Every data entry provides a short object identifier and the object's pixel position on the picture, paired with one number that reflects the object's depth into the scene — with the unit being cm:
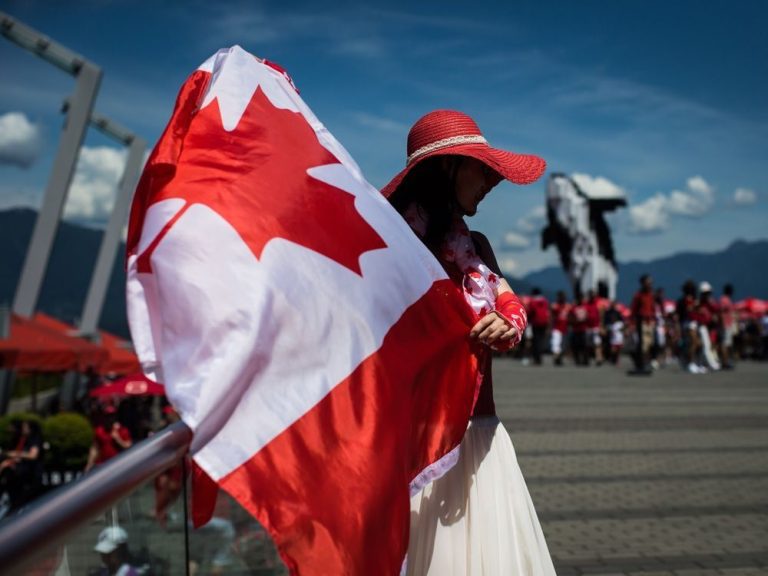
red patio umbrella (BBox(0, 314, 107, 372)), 1464
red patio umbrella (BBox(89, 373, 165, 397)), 1582
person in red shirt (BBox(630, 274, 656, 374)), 1845
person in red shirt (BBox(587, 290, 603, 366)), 2259
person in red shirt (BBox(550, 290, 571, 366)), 2438
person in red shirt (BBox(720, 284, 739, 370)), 2083
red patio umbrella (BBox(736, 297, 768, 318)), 3155
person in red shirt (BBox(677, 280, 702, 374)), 1855
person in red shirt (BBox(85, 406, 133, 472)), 1190
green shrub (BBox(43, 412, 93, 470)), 1587
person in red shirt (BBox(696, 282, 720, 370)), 1879
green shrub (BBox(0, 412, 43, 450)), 1461
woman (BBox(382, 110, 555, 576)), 251
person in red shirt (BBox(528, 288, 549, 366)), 2269
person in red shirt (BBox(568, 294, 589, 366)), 2256
